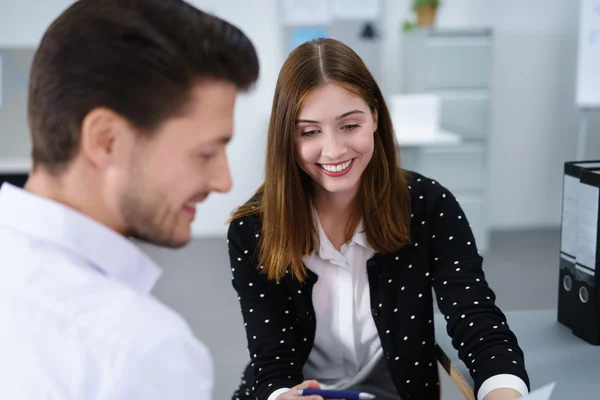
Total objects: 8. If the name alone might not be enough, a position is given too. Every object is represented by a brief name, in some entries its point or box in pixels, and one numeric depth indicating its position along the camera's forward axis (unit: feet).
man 2.11
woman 4.75
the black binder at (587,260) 4.53
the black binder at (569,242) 4.73
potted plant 15.40
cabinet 14.92
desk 4.04
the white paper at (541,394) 3.20
